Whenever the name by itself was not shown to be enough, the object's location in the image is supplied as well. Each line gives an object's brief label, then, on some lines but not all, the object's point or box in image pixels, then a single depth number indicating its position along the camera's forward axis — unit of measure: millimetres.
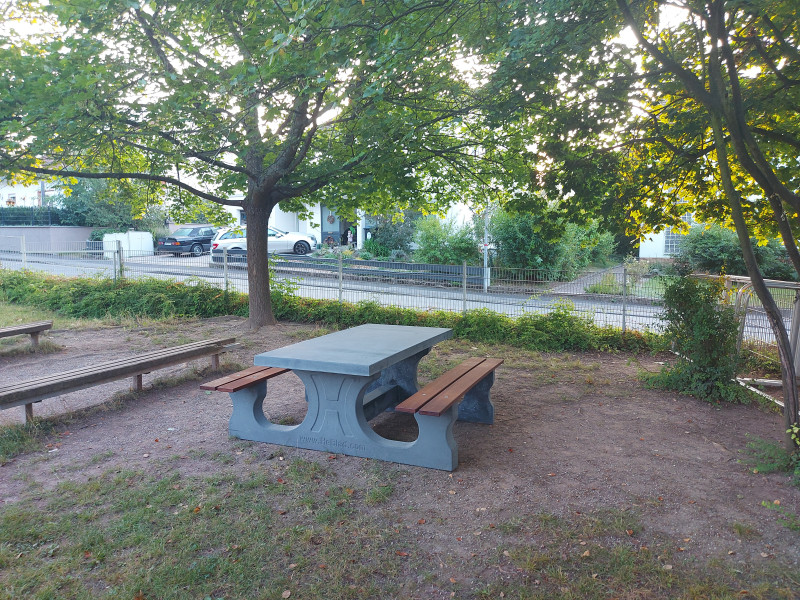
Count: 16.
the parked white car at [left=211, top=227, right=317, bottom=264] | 23906
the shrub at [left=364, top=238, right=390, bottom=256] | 24656
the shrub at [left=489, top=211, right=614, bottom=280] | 18781
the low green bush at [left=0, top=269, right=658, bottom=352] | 9469
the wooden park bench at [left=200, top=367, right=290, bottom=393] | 4977
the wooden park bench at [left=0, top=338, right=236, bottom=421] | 5234
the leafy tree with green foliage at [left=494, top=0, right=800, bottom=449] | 4750
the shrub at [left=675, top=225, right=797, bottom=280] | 17219
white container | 28161
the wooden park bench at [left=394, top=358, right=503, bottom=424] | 4391
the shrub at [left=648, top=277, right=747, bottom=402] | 6461
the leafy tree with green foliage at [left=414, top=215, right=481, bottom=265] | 20250
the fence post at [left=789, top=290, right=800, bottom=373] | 6620
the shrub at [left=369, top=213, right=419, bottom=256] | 25297
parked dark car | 28312
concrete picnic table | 4551
